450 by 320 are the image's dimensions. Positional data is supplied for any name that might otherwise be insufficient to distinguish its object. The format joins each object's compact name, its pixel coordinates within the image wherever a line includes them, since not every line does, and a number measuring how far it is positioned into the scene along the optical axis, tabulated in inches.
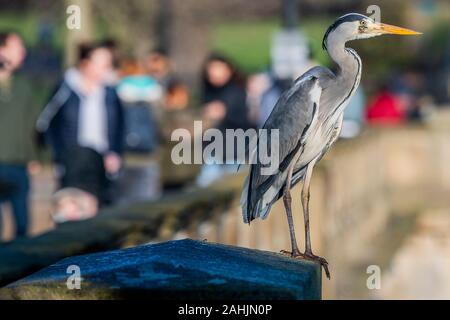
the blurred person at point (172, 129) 739.4
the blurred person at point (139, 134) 652.1
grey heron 155.1
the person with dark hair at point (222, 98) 556.7
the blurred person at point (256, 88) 782.5
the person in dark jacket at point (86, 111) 473.7
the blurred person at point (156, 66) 796.1
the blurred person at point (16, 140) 472.1
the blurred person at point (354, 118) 815.7
